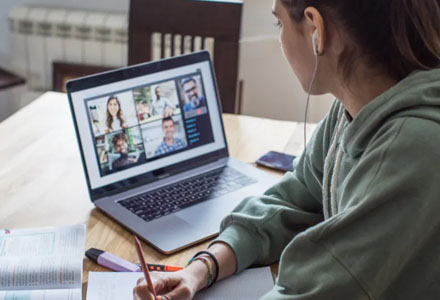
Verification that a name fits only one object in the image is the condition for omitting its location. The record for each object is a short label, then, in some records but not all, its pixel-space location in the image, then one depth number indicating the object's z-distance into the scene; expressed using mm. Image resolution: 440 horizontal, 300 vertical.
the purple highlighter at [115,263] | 1127
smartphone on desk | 1550
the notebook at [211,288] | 1066
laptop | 1300
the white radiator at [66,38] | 2910
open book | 1068
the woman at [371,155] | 830
